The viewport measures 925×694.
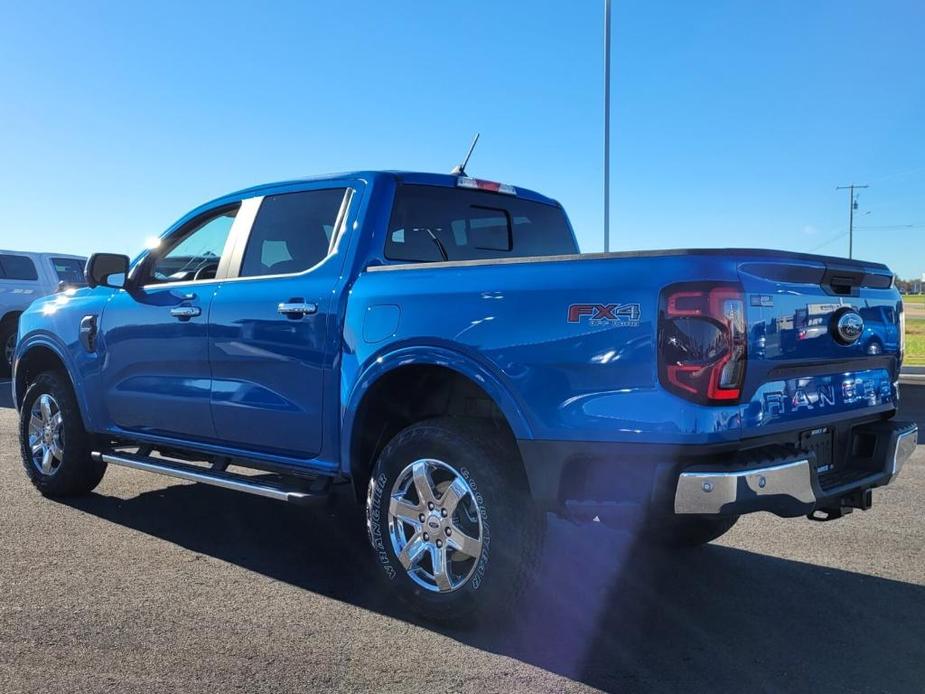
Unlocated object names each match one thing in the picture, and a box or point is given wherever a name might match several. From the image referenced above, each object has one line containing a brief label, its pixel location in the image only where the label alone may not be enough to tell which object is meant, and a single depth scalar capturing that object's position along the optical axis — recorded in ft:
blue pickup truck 9.21
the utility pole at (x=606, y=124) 56.39
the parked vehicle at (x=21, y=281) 44.88
